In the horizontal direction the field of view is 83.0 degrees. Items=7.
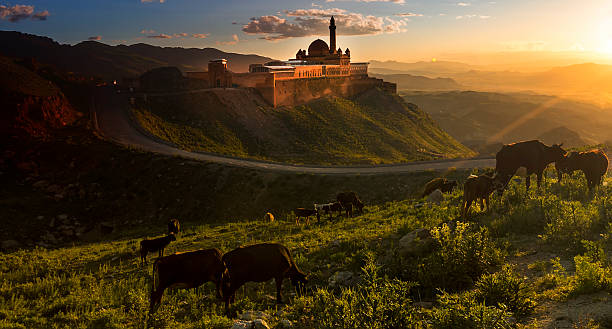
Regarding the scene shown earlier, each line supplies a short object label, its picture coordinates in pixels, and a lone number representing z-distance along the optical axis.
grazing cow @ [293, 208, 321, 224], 21.02
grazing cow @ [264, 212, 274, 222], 23.59
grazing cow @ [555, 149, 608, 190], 13.62
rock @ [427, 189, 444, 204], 19.42
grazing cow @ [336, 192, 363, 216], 21.98
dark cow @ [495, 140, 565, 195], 14.09
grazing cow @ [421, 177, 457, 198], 22.34
